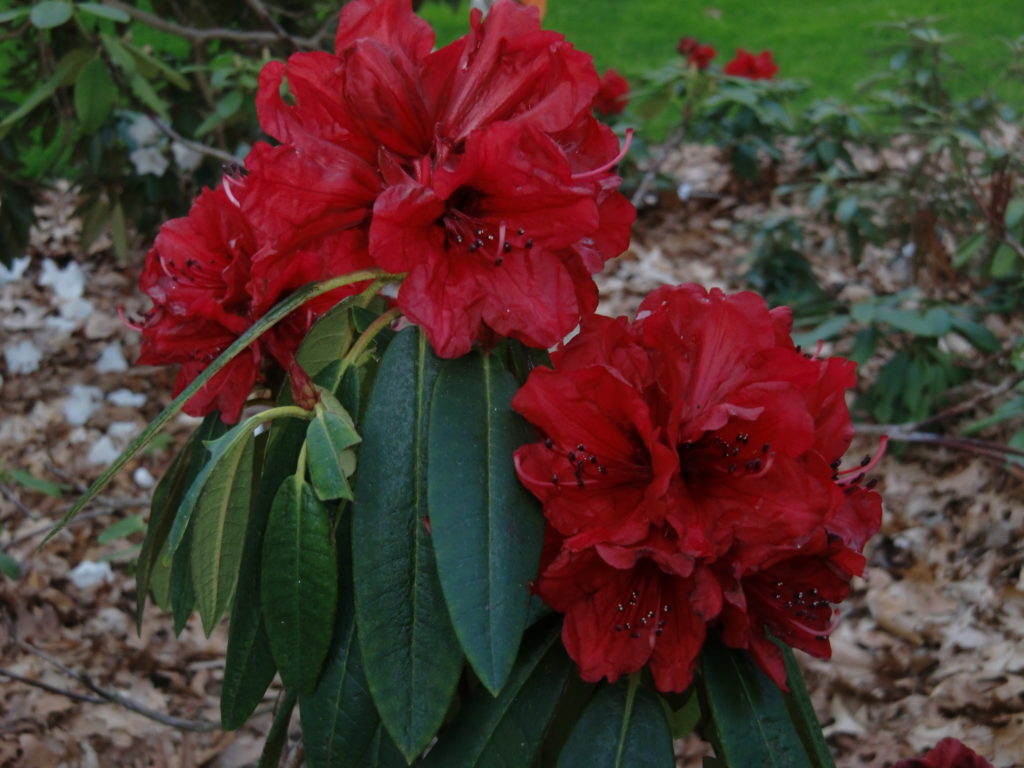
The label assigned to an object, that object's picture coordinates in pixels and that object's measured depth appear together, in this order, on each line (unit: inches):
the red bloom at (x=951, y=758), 47.8
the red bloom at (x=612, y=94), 153.2
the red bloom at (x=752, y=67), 157.2
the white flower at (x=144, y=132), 118.0
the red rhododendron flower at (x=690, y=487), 30.6
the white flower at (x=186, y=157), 116.5
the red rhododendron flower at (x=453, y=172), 30.7
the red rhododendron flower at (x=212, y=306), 37.1
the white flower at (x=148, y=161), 119.0
